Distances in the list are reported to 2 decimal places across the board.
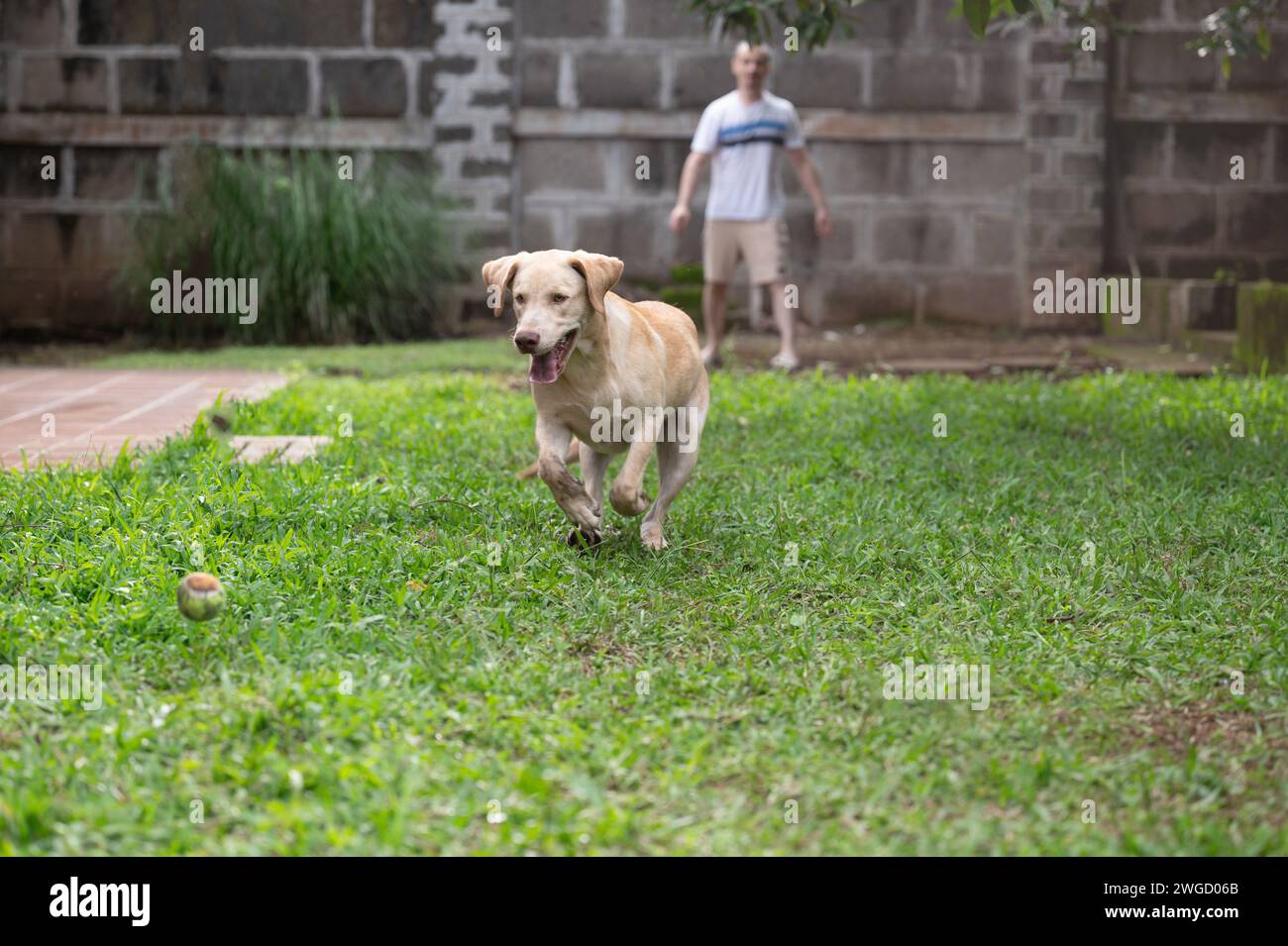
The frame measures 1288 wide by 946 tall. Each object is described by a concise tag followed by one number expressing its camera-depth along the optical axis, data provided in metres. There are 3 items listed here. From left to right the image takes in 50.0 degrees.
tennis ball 3.49
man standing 9.88
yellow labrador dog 4.27
